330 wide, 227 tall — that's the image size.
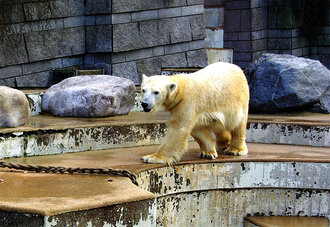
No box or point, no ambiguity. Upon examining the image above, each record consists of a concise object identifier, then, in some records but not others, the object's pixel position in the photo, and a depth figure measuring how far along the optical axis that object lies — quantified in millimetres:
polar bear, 10131
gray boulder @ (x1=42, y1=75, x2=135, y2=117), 13759
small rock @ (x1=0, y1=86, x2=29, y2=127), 11486
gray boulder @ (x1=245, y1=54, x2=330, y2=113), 15579
